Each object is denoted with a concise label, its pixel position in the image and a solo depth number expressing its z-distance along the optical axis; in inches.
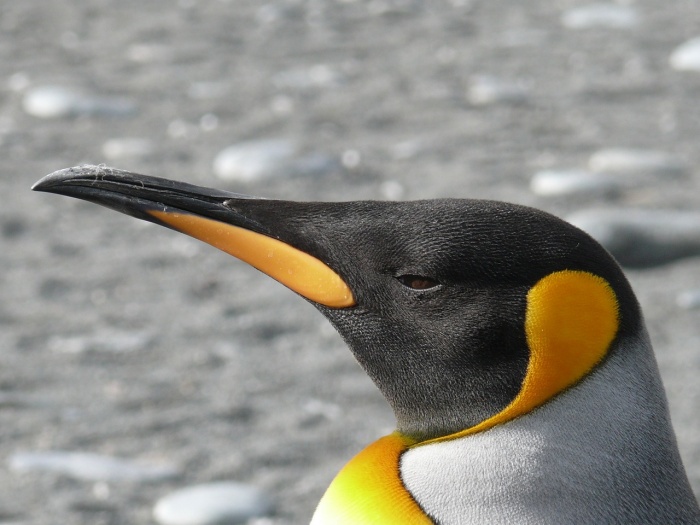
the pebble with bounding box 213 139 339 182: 281.7
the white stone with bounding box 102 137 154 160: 298.2
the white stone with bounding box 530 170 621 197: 268.5
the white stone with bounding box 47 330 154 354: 212.5
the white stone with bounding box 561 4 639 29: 398.3
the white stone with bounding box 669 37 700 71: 350.6
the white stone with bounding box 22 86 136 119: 323.3
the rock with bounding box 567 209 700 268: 235.3
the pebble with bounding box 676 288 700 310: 222.8
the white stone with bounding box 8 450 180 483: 175.2
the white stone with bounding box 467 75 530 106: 335.0
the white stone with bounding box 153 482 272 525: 163.3
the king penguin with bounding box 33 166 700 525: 91.8
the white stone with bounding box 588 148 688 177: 280.5
